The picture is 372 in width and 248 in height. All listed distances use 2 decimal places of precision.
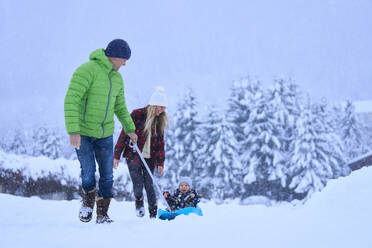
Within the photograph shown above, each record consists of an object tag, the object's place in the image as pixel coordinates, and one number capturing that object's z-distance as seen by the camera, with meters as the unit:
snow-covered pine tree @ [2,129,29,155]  55.62
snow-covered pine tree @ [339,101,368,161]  37.72
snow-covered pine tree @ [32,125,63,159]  45.56
